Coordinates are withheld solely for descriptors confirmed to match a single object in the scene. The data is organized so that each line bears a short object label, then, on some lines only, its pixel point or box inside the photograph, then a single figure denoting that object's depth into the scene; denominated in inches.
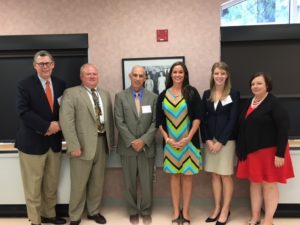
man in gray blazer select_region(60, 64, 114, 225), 106.9
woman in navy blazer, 106.9
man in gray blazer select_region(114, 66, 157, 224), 111.1
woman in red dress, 99.8
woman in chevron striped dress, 107.6
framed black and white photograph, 129.0
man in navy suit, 102.9
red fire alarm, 128.0
